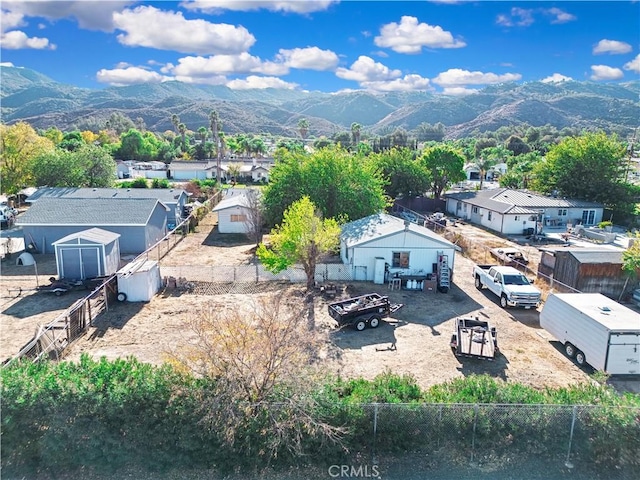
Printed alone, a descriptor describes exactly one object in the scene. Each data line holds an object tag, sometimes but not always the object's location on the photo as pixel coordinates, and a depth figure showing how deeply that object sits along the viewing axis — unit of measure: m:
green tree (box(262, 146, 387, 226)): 30.34
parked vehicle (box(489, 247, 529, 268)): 25.38
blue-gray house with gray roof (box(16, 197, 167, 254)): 28.11
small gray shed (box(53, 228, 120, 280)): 22.48
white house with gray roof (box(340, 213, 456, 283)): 22.86
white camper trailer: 13.41
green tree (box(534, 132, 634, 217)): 41.03
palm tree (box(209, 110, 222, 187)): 57.72
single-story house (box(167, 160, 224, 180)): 73.98
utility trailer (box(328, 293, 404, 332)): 17.12
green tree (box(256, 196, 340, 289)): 20.58
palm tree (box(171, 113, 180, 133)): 118.96
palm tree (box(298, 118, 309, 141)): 146.00
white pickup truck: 19.53
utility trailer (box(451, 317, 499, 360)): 14.64
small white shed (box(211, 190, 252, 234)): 34.41
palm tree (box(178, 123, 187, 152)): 114.15
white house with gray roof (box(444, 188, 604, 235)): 36.72
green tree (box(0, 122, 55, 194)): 42.81
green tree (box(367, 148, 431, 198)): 45.53
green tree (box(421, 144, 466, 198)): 46.50
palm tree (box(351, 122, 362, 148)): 117.51
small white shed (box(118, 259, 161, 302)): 19.58
